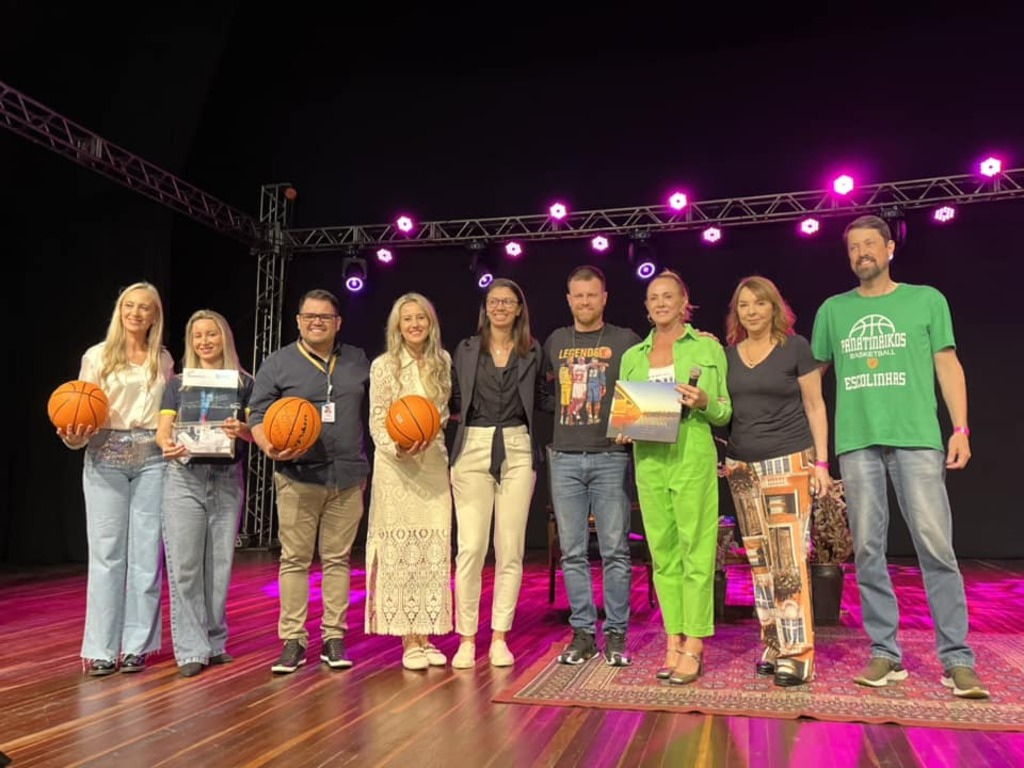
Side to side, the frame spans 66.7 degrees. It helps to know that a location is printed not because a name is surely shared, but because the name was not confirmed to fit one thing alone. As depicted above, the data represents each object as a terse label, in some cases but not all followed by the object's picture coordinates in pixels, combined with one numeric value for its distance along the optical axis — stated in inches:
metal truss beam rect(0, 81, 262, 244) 235.6
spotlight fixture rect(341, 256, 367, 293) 333.4
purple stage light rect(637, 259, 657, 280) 306.0
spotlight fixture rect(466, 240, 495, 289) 320.5
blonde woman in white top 129.6
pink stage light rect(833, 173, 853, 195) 277.8
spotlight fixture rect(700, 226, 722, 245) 300.7
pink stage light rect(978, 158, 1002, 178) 267.3
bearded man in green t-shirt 111.0
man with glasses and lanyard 130.6
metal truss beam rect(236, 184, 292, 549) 331.9
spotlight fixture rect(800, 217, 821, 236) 297.7
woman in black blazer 131.5
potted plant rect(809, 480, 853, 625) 173.8
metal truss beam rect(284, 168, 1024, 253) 281.0
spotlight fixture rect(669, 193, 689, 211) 297.3
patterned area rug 100.7
